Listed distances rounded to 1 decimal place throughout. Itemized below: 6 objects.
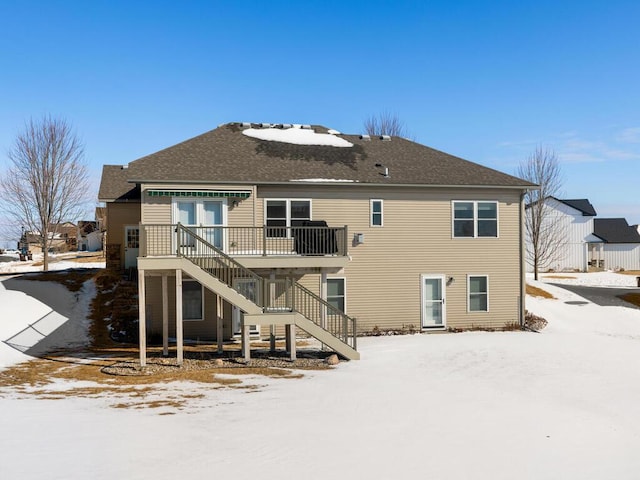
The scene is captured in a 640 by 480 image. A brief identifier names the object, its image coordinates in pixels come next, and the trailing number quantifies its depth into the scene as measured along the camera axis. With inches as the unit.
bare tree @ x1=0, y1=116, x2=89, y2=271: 1401.3
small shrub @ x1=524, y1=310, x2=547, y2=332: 924.0
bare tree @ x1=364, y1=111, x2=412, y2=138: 2046.0
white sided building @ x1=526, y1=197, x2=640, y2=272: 1984.5
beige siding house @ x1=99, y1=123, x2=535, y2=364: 789.9
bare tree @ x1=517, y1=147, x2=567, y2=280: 1526.8
